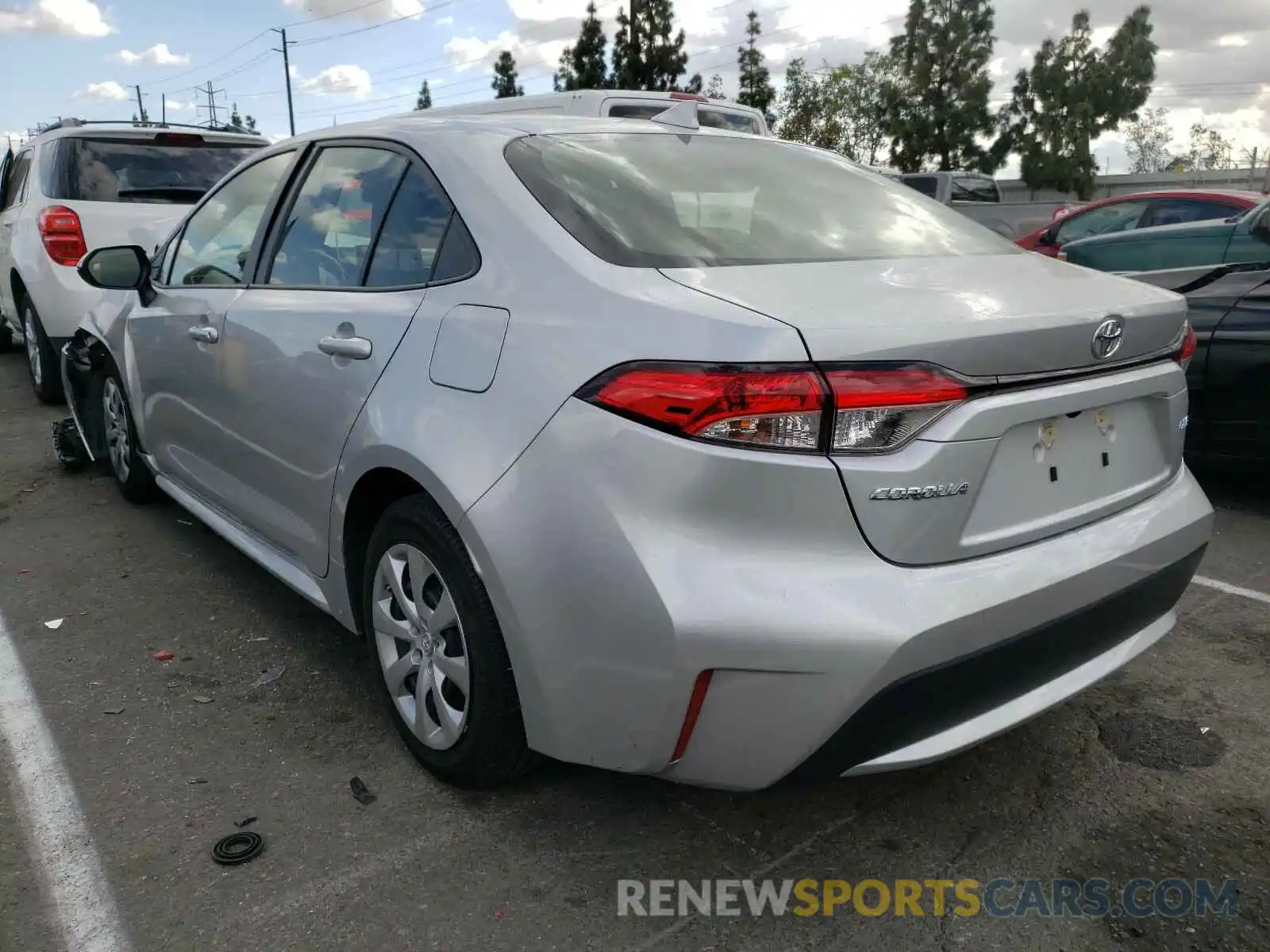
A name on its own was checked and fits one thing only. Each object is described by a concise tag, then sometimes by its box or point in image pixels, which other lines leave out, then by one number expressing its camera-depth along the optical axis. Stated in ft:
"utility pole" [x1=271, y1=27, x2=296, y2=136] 183.83
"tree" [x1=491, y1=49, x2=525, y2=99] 164.66
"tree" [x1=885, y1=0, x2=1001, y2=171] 151.74
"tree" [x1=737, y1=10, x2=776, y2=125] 137.08
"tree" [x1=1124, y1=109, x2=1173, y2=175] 196.85
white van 25.04
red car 31.04
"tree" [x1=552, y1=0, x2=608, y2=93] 127.75
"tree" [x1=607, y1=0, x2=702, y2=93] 124.77
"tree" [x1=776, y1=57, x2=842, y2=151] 137.59
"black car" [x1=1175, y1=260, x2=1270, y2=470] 14.25
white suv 22.12
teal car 19.21
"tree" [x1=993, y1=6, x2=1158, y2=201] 148.77
